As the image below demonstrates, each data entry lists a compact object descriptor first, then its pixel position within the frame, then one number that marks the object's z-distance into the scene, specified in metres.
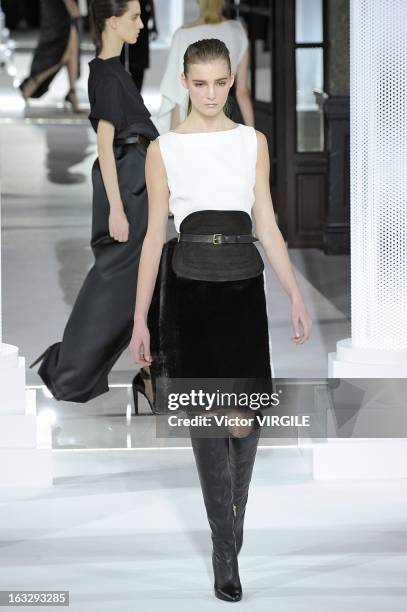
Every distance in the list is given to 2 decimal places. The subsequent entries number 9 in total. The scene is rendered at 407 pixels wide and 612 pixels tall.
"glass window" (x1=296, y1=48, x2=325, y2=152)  15.13
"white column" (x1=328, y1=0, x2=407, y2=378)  8.10
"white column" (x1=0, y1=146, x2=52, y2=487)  8.04
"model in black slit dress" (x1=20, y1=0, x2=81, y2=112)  26.53
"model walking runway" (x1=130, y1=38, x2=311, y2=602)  6.21
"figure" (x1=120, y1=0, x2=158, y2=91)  20.53
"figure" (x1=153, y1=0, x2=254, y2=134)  11.57
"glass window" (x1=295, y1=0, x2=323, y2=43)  15.08
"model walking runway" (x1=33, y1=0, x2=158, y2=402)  8.55
